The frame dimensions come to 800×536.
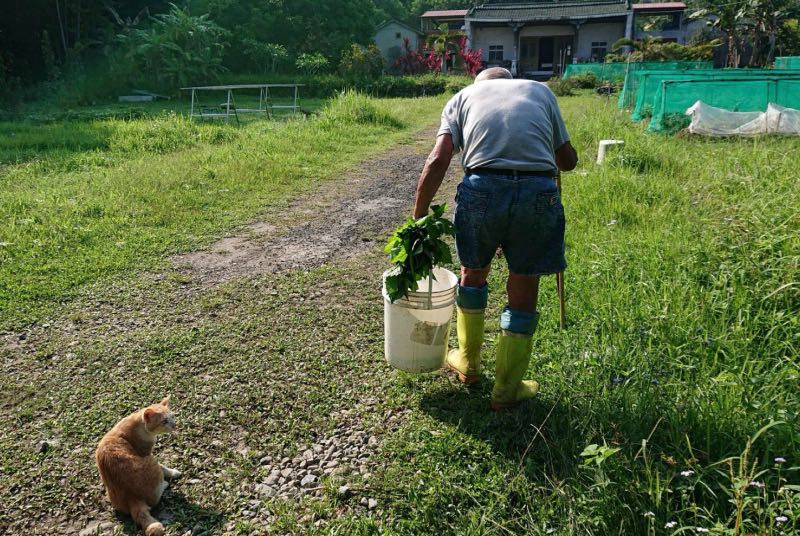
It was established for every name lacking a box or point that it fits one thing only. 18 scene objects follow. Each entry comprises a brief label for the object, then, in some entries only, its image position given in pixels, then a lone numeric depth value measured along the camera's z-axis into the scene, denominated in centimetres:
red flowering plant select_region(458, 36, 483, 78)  2636
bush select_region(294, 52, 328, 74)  2422
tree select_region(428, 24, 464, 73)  2825
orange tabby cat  221
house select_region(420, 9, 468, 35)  3959
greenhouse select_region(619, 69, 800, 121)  1219
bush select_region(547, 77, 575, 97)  2202
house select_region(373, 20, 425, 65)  3691
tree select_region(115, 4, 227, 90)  2011
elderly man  266
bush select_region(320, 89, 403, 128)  1195
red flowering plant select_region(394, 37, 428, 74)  2733
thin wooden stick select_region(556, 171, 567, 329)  326
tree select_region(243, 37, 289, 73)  2502
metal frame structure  1358
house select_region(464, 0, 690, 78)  3284
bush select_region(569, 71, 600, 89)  2375
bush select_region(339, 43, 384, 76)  2411
